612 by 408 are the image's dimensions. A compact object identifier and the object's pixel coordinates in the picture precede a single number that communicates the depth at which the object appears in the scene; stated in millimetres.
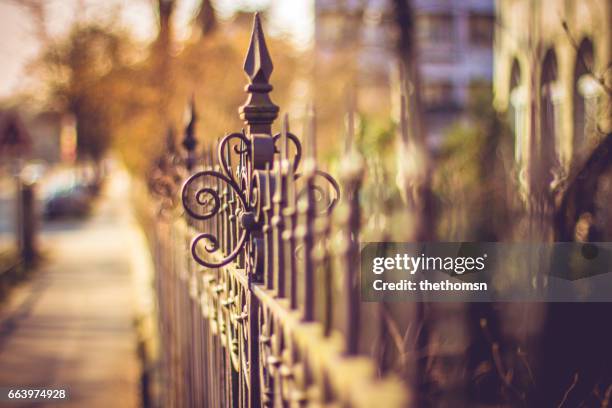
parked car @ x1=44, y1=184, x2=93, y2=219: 28250
